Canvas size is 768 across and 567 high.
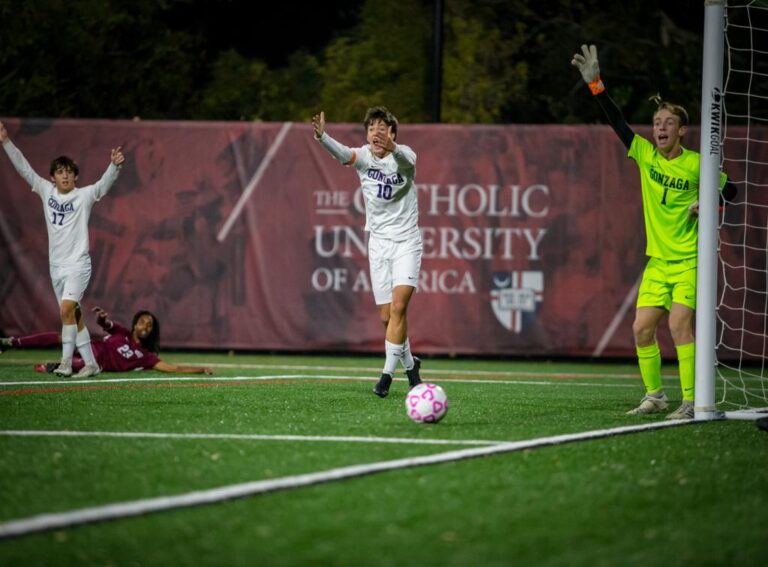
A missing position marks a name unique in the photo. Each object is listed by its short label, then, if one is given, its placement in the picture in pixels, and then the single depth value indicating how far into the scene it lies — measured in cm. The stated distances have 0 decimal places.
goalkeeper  1683
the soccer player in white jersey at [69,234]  2308
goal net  3059
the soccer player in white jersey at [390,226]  1875
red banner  3175
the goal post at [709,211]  1591
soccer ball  1477
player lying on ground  2381
